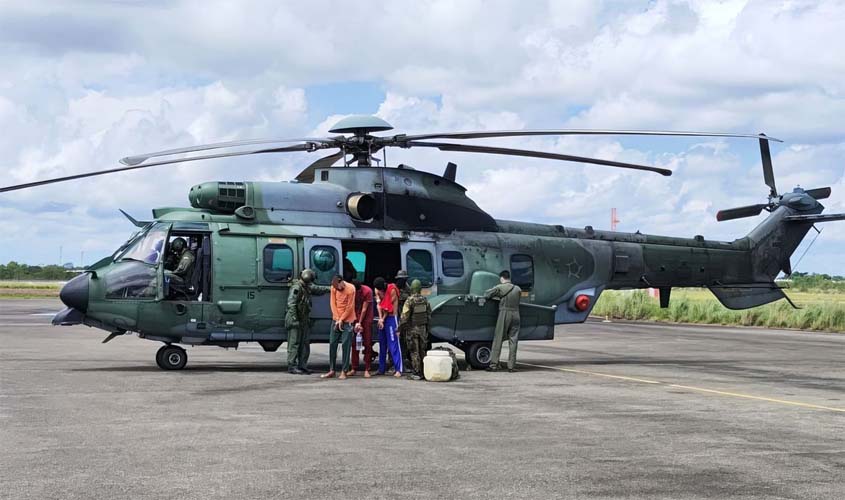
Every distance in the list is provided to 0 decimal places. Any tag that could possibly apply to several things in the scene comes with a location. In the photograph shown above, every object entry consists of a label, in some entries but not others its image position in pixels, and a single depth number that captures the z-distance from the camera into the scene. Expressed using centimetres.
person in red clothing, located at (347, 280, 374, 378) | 1795
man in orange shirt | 1748
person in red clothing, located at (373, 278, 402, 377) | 1820
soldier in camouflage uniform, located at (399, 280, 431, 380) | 1775
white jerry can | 1697
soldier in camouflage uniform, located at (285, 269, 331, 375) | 1786
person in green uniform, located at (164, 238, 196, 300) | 1789
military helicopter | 1775
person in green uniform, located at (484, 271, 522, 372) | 1934
